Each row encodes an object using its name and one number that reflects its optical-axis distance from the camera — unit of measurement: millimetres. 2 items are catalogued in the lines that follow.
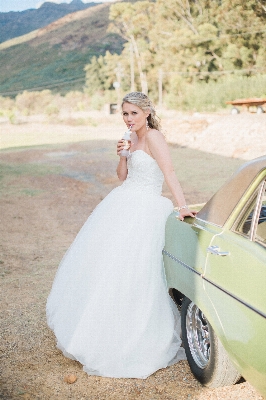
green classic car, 2189
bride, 3133
